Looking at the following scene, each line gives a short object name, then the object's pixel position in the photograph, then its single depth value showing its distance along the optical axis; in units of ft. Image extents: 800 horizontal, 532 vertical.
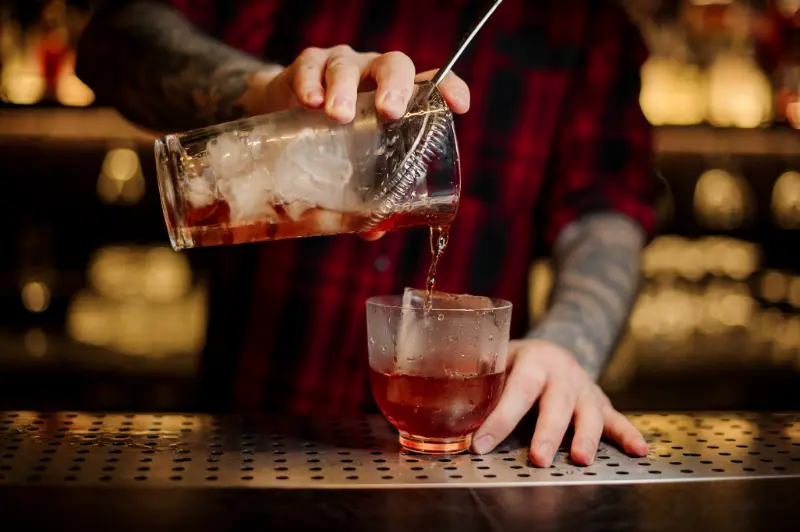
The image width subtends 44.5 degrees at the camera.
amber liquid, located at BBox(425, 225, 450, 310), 4.02
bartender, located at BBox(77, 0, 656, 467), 5.95
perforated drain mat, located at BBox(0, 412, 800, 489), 3.59
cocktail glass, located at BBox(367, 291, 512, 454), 3.75
